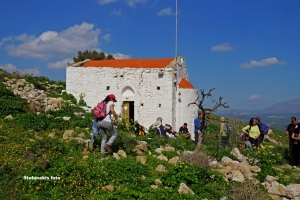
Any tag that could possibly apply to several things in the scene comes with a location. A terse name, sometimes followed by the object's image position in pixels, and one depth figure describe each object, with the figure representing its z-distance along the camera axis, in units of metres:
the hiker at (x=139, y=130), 14.56
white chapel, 18.30
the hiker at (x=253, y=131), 12.78
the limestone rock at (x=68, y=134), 11.19
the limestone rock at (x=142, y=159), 9.18
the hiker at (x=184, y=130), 16.28
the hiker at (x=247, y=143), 12.38
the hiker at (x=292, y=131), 12.06
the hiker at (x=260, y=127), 13.25
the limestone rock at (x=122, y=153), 9.58
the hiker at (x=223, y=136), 13.40
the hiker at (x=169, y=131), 16.50
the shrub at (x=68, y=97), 19.83
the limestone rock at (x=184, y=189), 7.05
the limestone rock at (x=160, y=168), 8.60
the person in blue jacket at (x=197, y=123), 13.91
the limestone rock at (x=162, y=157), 10.05
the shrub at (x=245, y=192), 7.19
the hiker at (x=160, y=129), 14.85
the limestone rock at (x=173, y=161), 9.66
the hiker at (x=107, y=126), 9.39
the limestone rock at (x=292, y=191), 7.90
